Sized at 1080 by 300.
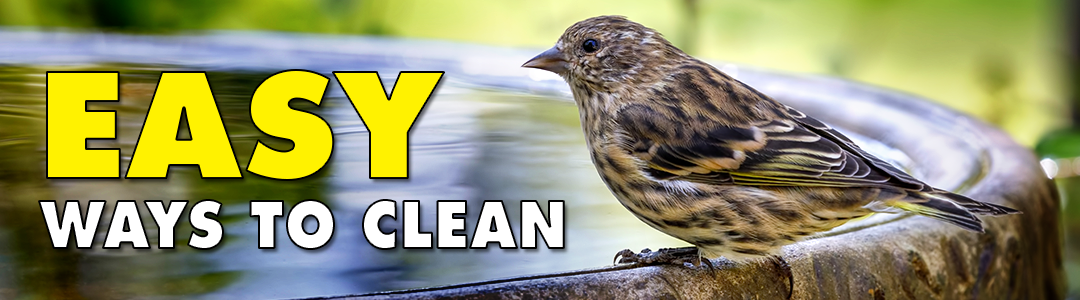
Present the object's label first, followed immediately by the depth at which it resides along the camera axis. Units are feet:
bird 5.65
